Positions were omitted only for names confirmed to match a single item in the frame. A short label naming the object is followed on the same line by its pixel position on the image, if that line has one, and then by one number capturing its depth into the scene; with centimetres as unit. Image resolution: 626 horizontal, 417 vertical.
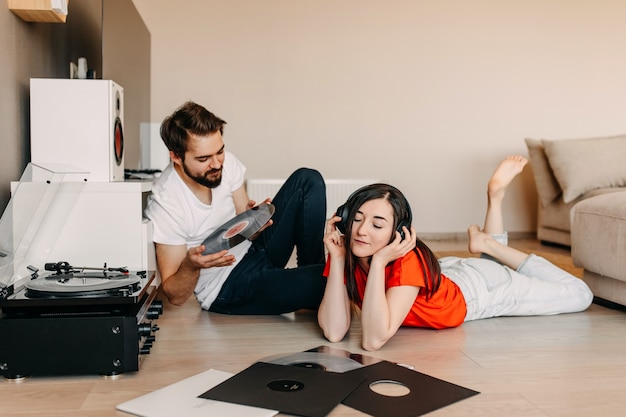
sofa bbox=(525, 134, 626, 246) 412
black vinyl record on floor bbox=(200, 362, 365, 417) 133
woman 176
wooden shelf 198
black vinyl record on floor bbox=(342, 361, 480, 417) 134
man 204
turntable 147
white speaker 206
